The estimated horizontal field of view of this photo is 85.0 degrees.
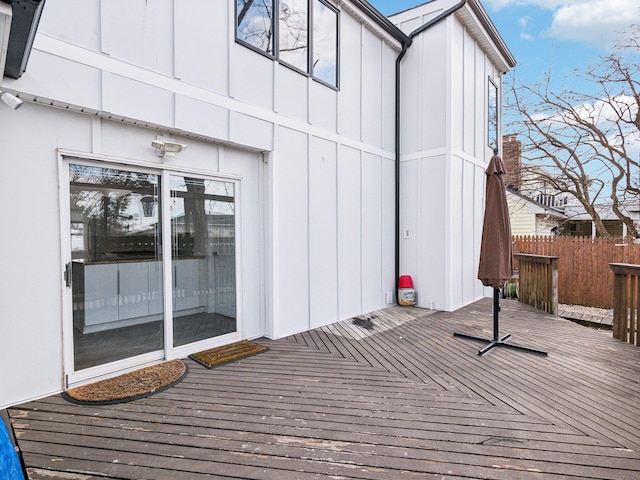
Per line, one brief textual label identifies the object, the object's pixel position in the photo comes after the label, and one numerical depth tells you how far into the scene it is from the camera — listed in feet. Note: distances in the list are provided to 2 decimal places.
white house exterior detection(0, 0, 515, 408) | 9.29
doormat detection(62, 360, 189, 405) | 9.22
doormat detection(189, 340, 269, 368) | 11.87
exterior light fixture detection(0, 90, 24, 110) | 8.06
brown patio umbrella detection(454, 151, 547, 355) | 13.10
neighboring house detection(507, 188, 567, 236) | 46.06
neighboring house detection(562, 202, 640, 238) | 49.41
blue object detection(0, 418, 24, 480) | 3.30
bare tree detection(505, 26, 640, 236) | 35.35
